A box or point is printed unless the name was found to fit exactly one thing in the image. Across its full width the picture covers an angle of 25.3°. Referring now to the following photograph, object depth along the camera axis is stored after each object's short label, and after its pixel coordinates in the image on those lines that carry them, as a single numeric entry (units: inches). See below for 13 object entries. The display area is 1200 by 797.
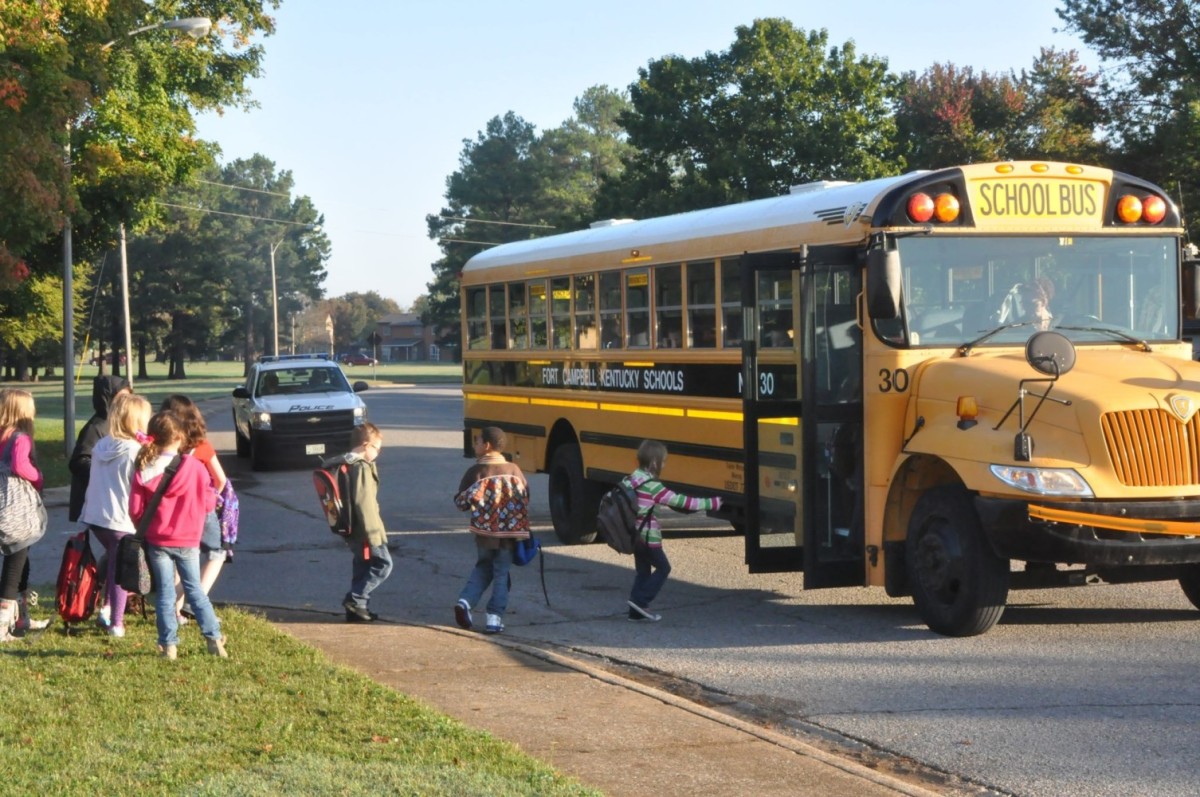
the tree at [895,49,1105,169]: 2633.9
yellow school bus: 561.3
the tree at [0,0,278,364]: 1264.6
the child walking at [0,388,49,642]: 599.7
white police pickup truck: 1566.9
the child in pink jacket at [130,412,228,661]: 568.2
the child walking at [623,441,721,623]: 663.8
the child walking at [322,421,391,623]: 658.5
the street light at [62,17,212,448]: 1686.5
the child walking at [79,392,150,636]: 594.9
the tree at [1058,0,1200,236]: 2270.8
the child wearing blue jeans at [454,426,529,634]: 647.8
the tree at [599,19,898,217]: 3071.8
